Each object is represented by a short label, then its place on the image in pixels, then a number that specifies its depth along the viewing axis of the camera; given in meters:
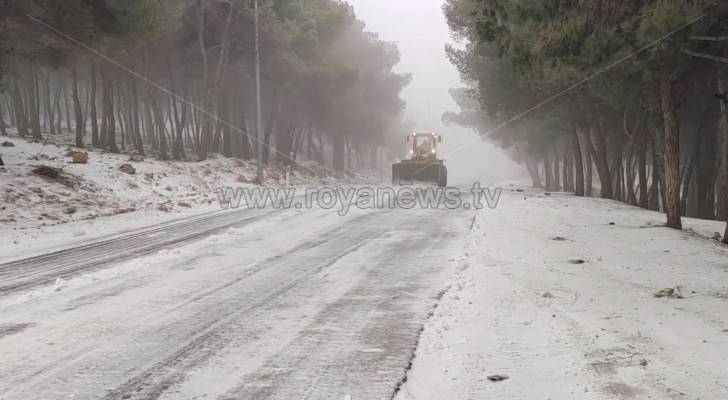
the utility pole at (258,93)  23.27
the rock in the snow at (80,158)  18.22
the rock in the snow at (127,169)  18.27
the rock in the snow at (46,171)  15.20
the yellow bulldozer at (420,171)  30.88
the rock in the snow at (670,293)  5.66
